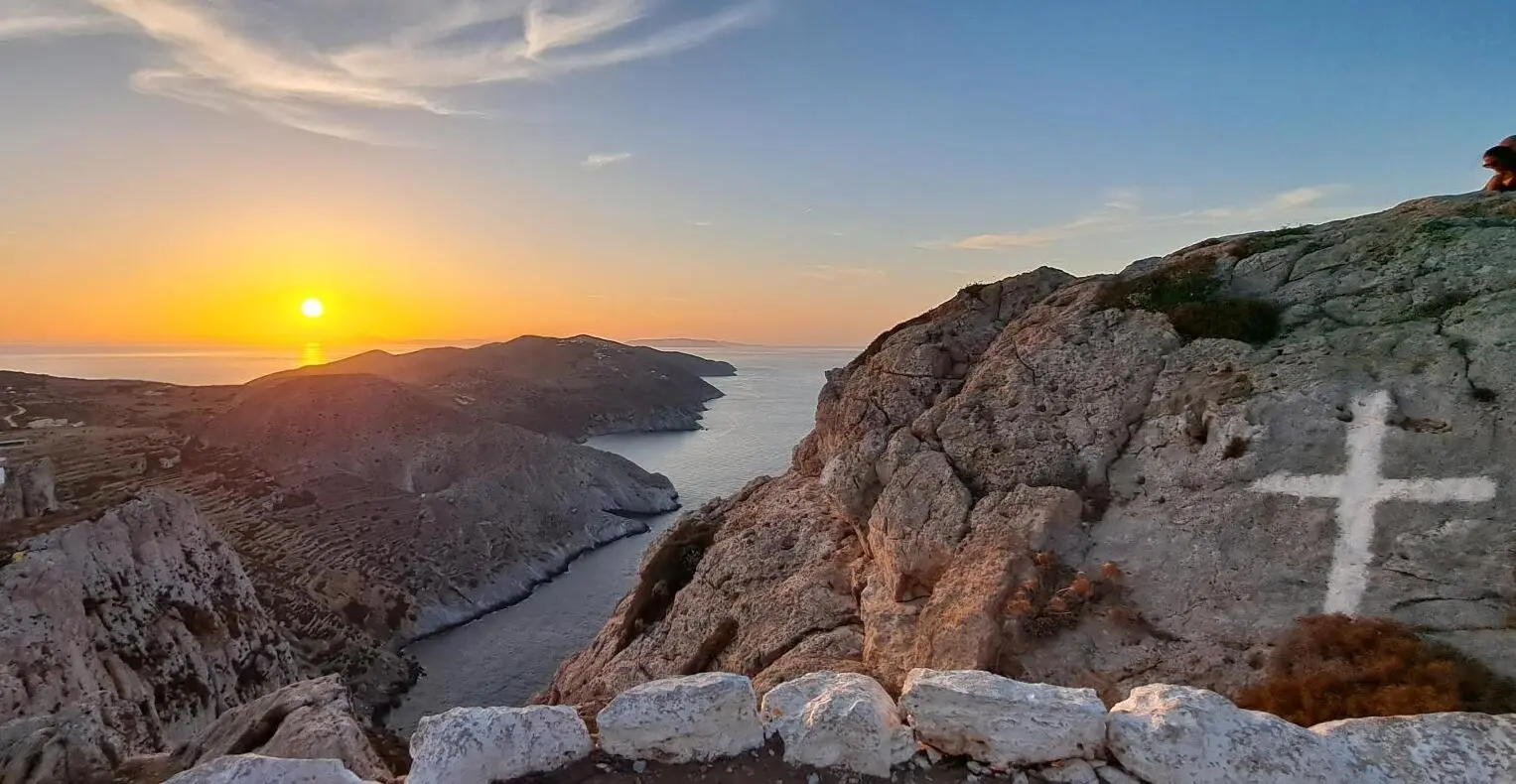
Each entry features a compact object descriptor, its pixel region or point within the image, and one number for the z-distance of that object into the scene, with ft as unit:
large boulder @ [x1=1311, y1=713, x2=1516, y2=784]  22.48
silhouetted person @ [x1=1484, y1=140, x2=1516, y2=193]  54.80
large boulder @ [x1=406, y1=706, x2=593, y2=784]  23.48
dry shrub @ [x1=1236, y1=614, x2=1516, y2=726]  27.12
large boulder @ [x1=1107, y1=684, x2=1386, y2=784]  22.27
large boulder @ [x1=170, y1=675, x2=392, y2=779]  38.34
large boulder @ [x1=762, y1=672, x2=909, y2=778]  24.40
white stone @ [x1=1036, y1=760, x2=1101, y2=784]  23.31
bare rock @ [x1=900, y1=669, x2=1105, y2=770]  23.99
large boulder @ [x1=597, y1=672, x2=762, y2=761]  25.17
